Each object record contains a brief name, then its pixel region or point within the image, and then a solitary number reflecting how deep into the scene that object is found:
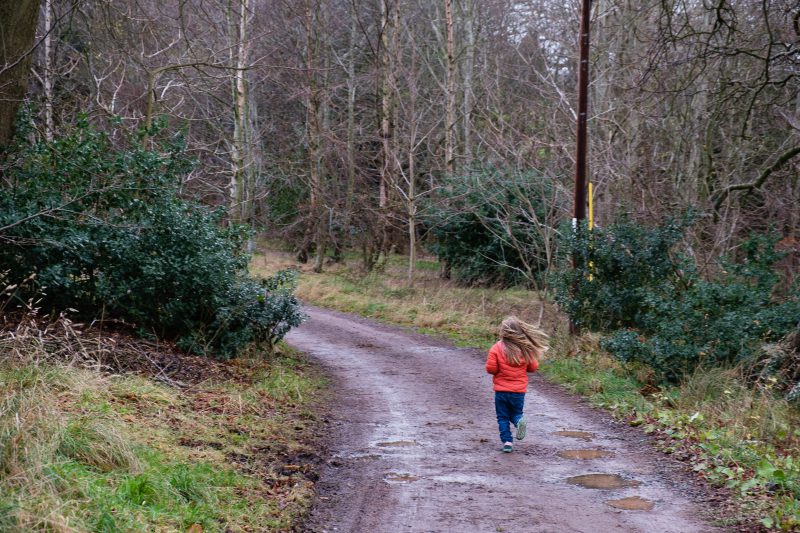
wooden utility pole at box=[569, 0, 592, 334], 15.30
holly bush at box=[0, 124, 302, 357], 10.91
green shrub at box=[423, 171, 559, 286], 22.73
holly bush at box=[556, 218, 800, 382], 11.27
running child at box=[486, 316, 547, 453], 8.57
